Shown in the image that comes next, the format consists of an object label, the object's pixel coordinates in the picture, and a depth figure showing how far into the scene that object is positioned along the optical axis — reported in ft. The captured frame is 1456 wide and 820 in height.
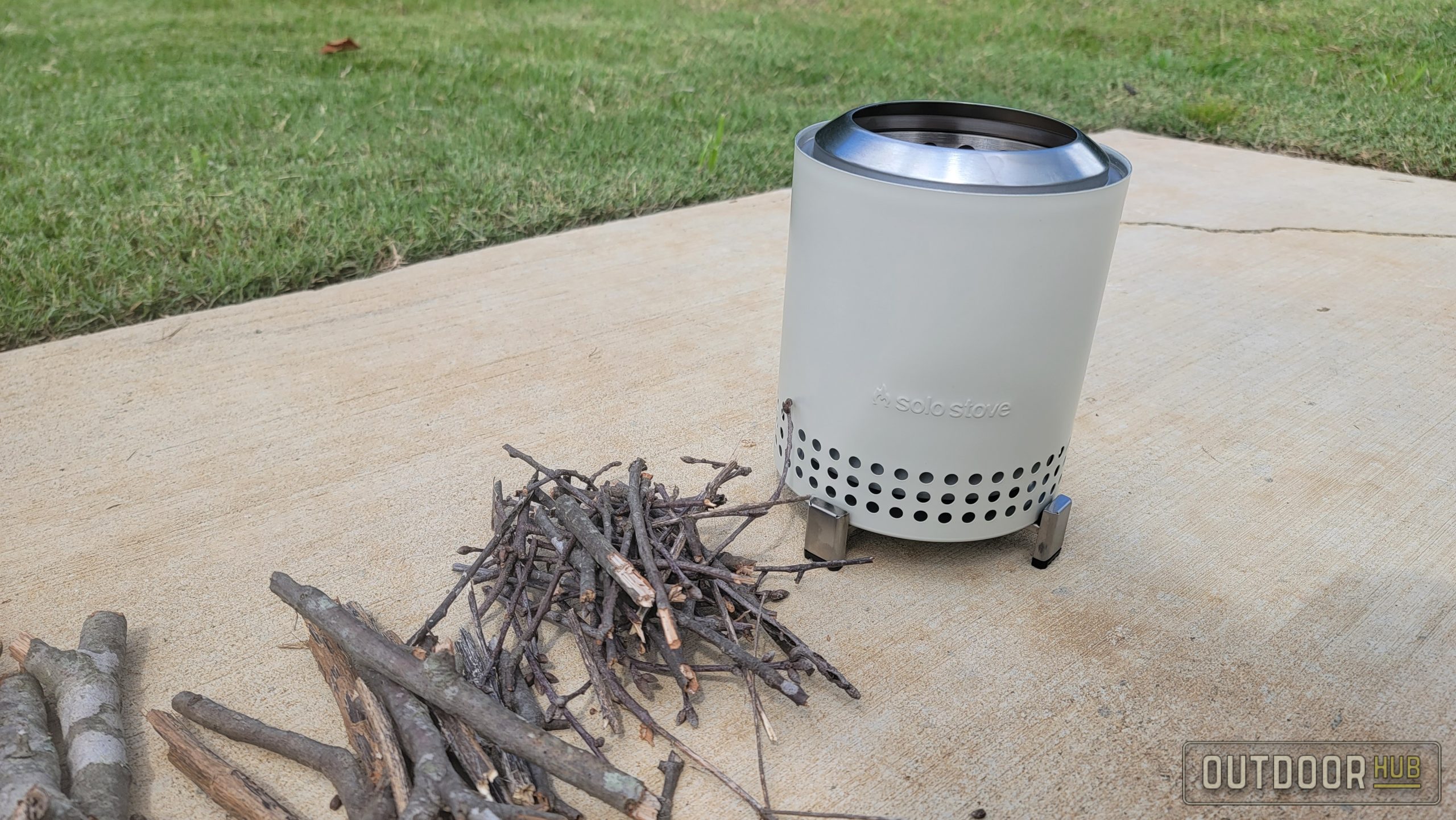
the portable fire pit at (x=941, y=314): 3.03
